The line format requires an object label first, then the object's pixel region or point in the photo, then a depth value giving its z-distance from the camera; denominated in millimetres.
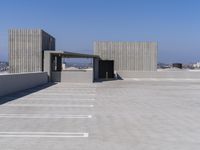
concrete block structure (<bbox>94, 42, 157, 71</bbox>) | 23781
